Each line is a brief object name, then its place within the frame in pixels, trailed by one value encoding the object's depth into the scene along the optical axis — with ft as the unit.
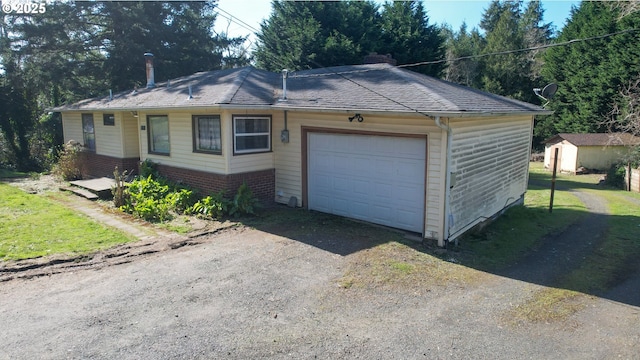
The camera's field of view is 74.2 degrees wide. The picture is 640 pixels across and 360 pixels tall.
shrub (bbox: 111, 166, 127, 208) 36.45
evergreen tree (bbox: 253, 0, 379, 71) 73.90
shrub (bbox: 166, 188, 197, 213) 35.19
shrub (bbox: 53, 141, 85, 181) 50.55
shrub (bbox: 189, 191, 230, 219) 32.91
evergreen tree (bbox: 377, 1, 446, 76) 78.89
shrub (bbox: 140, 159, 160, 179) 41.13
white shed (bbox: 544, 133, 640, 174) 76.54
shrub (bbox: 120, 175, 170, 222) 32.91
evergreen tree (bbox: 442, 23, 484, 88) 117.29
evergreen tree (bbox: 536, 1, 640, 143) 80.33
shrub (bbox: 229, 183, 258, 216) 33.17
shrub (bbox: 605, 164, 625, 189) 63.82
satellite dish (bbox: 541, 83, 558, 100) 40.40
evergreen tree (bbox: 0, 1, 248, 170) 66.08
